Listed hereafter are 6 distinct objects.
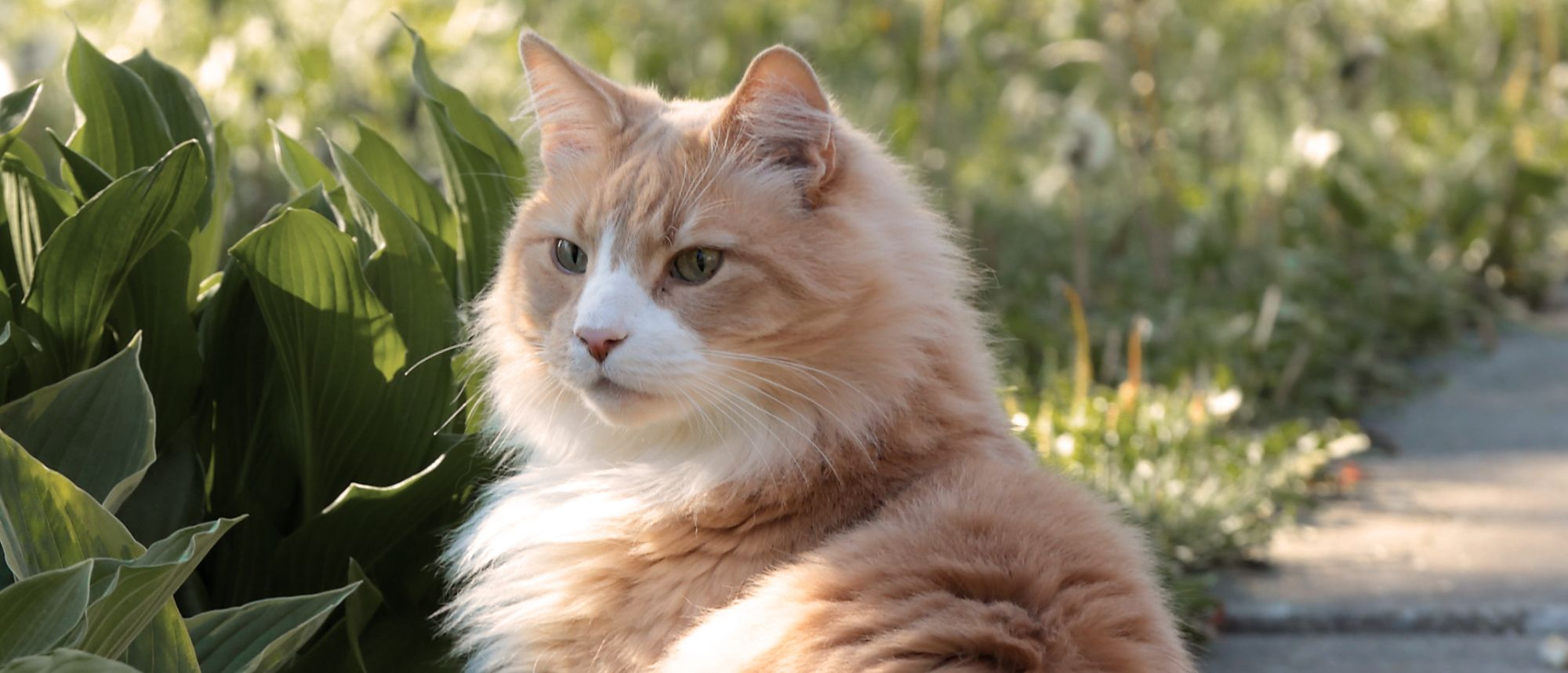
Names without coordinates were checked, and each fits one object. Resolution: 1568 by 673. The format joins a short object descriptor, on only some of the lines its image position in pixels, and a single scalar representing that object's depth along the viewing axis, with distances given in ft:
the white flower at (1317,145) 14.57
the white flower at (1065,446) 10.51
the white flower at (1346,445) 11.55
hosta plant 6.04
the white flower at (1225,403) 11.52
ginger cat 5.59
